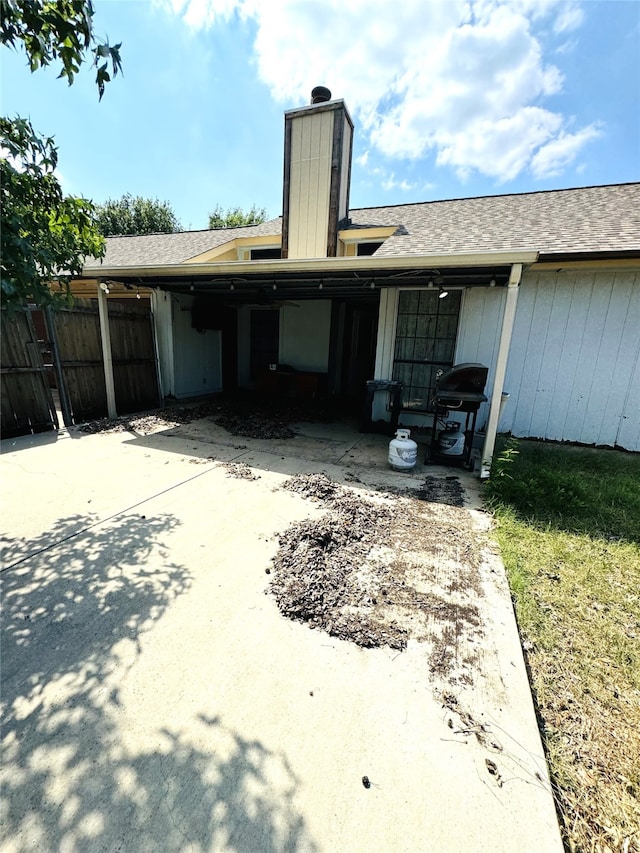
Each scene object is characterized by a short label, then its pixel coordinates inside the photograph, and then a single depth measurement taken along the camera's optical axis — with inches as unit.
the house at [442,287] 185.9
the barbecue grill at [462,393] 169.2
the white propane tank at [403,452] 170.7
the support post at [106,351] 235.3
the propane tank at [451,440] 186.5
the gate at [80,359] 226.8
